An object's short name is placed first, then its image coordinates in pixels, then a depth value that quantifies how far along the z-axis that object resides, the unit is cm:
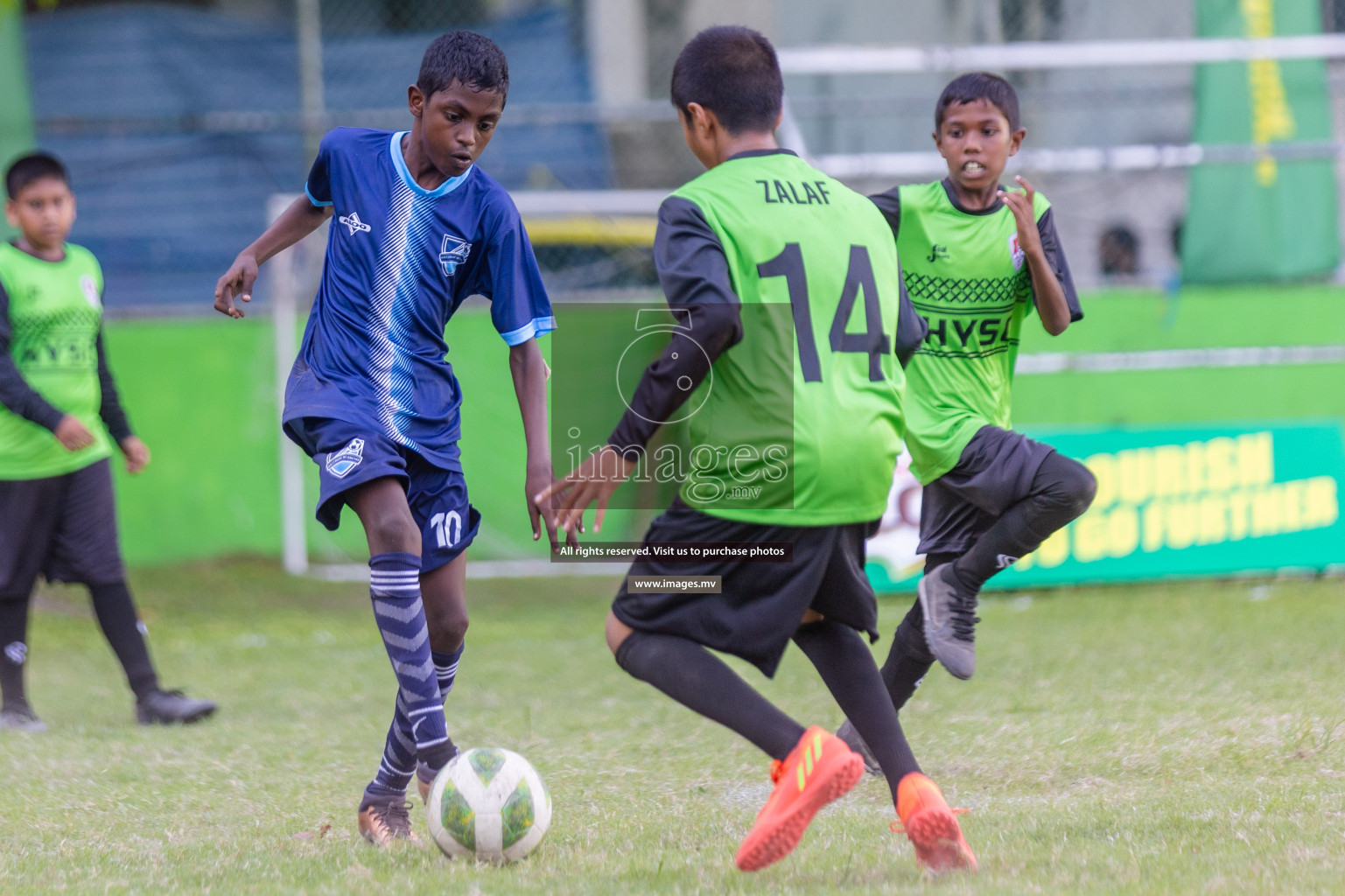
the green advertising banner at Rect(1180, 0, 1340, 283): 2062
